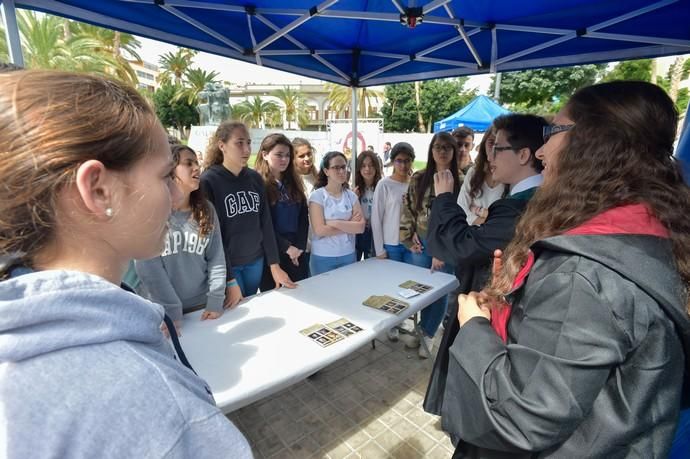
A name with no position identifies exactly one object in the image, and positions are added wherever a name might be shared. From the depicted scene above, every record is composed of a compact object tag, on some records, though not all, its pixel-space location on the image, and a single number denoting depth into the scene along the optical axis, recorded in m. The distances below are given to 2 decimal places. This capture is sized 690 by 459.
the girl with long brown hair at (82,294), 0.44
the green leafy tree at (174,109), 34.58
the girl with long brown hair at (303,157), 3.77
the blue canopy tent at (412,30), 2.59
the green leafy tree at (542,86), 21.84
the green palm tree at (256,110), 39.56
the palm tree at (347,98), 34.47
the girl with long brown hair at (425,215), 3.12
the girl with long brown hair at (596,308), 0.77
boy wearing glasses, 1.57
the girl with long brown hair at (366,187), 3.90
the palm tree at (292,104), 43.19
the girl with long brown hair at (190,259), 1.89
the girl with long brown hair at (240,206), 2.54
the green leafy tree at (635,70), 16.11
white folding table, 1.46
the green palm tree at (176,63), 33.00
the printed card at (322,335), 1.74
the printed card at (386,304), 2.09
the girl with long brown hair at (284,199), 3.12
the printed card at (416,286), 2.42
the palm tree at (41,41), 17.88
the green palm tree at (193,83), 33.25
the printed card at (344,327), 1.83
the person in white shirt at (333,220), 3.02
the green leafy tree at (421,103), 35.77
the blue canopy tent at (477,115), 12.25
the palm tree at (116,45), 20.19
